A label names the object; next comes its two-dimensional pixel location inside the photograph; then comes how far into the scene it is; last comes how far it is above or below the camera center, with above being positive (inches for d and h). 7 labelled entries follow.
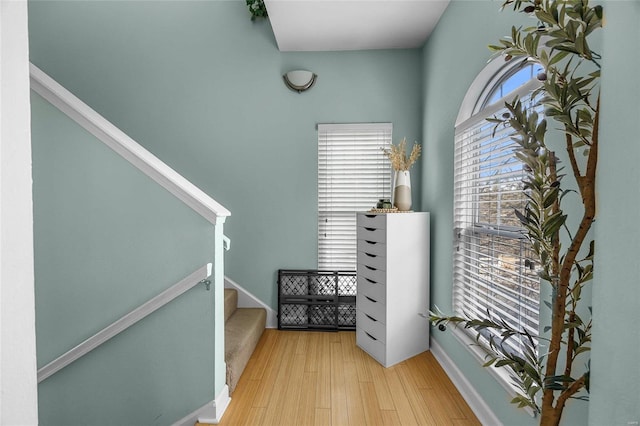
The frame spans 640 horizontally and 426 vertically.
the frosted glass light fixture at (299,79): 139.3 +46.5
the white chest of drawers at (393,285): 110.8 -24.9
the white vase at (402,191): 119.6 +4.1
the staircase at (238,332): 98.5 -40.6
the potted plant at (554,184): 36.3 +2.1
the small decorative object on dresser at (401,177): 119.4 +8.6
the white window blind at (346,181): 144.0 +8.7
